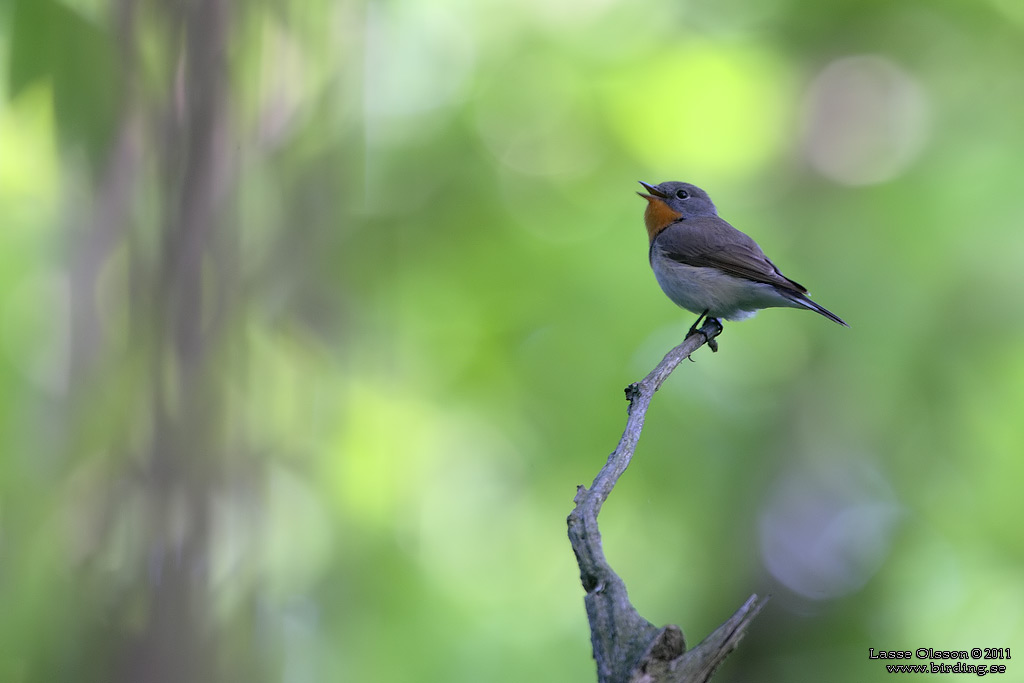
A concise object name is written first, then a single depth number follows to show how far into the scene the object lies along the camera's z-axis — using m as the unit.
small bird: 9.91
